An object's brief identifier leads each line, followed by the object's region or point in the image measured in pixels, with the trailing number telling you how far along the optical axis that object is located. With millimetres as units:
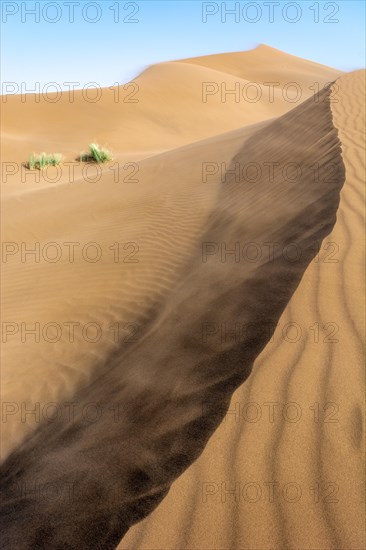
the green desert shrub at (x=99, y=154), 14930
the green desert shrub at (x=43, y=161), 15094
